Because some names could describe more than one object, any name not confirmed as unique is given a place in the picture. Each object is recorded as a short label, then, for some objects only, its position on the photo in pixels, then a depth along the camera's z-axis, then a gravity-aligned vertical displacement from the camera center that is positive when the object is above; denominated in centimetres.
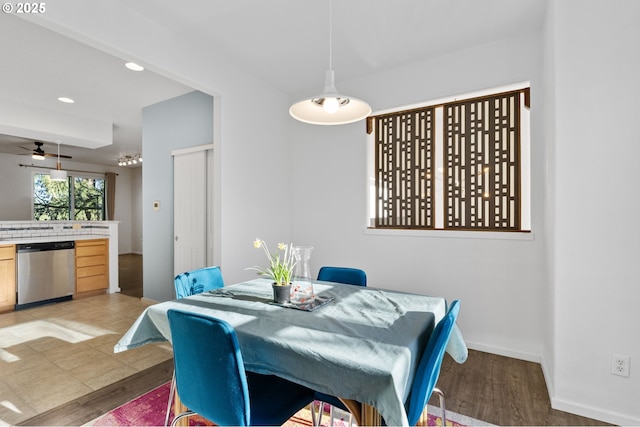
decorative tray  175 -51
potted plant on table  186 -38
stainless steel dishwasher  440 -85
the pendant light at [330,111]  200 +67
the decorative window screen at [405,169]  335 +48
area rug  195 -127
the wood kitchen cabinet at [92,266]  497 -85
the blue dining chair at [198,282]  212 -48
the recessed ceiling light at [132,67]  335 +154
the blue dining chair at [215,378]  119 -64
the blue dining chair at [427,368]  126 -61
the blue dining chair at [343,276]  249 -50
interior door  396 +4
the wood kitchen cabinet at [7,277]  421 -84
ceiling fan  616 +115
